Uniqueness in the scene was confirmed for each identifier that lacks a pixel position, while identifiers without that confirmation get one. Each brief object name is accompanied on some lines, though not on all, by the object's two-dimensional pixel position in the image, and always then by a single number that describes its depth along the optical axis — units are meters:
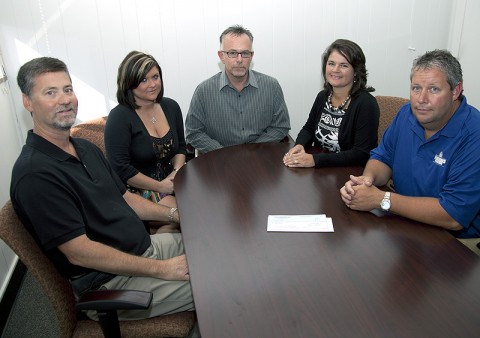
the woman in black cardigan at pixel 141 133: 2.22
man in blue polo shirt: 1.44
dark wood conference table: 0.99
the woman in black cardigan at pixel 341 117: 2.07
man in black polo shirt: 1.30
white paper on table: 1.43
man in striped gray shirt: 2.70
